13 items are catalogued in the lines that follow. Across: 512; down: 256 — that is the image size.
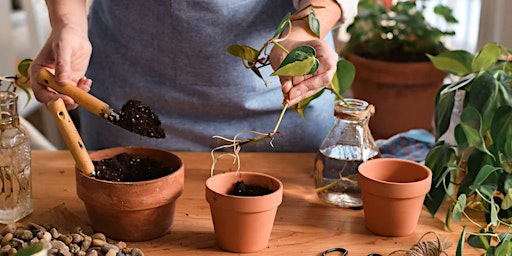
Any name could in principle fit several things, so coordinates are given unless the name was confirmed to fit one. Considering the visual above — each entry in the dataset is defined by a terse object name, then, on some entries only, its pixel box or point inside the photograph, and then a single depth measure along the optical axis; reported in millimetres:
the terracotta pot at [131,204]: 1018
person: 1474
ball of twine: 1011
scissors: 1032
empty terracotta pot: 1075
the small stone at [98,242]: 992
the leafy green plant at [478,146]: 1106
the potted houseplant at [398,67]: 2559
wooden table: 1059
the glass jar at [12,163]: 1114
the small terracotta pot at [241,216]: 992
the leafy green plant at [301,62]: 998
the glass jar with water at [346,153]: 1206
